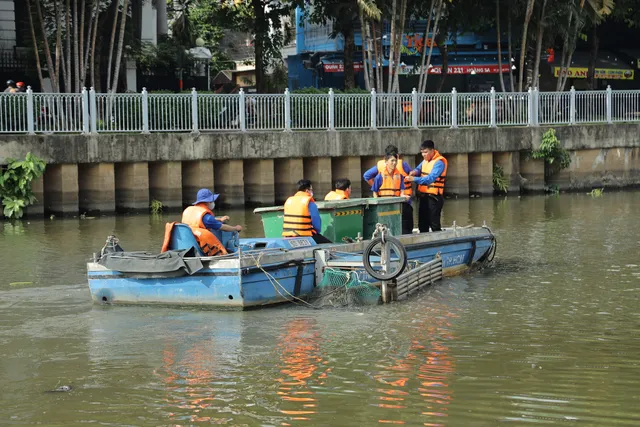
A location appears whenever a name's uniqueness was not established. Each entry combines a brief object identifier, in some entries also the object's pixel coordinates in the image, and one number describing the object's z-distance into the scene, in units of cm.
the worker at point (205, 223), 1352
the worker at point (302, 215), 1470
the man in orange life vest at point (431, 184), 1667
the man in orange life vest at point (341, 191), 1639
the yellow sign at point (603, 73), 3897
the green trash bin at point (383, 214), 1609
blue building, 3825
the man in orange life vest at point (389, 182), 1676
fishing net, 1346
